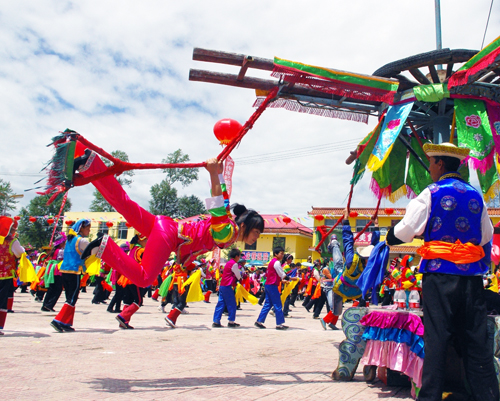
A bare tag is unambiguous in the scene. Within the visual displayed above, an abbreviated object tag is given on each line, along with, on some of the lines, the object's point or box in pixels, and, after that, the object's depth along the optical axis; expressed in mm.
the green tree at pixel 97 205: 48031
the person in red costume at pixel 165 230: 4023
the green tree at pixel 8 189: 40984
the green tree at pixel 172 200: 41531
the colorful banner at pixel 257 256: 34406
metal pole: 6336
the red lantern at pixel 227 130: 4715
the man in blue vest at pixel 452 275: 2754
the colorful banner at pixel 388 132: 5539
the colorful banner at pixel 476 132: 5301
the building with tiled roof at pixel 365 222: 26969
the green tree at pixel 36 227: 39062
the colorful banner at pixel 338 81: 5137
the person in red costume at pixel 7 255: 5957
